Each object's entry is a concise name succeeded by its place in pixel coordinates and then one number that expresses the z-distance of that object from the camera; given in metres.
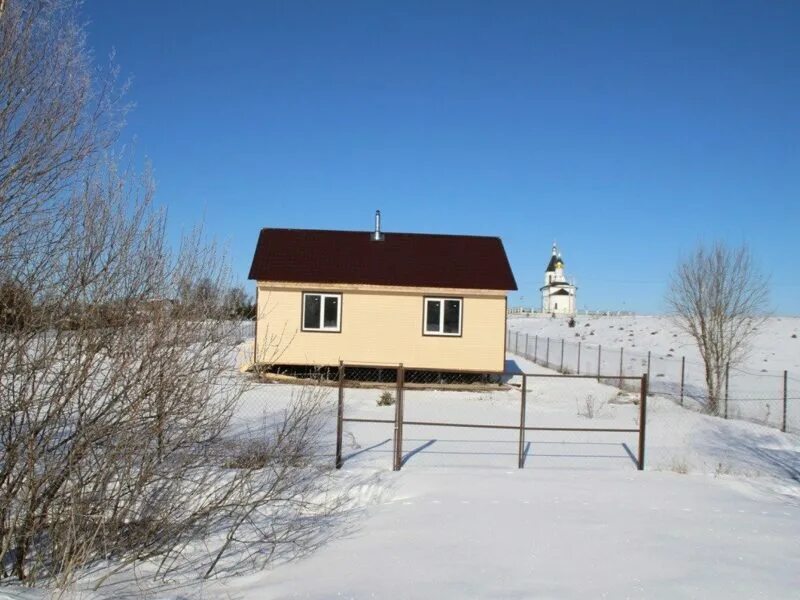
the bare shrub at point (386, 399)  16.20
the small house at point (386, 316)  19.64
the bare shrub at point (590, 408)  15.05
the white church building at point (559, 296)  92.12
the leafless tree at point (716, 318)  18.14
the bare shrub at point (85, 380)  5.01
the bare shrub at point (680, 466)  9.79
